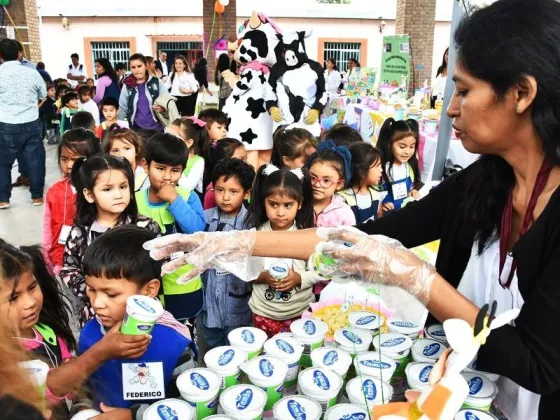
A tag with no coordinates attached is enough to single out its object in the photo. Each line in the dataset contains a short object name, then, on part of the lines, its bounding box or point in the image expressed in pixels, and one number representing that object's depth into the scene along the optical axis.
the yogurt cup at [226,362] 1.17
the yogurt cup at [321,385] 1.11
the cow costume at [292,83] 4.86
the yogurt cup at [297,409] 1.05
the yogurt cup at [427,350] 1.24
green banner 7.10
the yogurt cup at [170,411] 1.04
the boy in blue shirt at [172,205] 2.26
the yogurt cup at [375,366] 1.17
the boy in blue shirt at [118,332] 1.29
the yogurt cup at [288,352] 1.22
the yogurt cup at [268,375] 1.13
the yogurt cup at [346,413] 1.05
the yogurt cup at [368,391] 1.10
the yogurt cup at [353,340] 1.29
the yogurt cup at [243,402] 1.04
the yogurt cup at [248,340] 1.27
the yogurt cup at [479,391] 1.09
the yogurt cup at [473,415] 1.05
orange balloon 12.14
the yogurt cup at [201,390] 1.08
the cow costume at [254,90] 4.78
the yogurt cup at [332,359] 1.21
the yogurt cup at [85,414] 1.11
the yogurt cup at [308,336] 1.33
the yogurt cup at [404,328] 1.38
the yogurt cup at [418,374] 1.14
